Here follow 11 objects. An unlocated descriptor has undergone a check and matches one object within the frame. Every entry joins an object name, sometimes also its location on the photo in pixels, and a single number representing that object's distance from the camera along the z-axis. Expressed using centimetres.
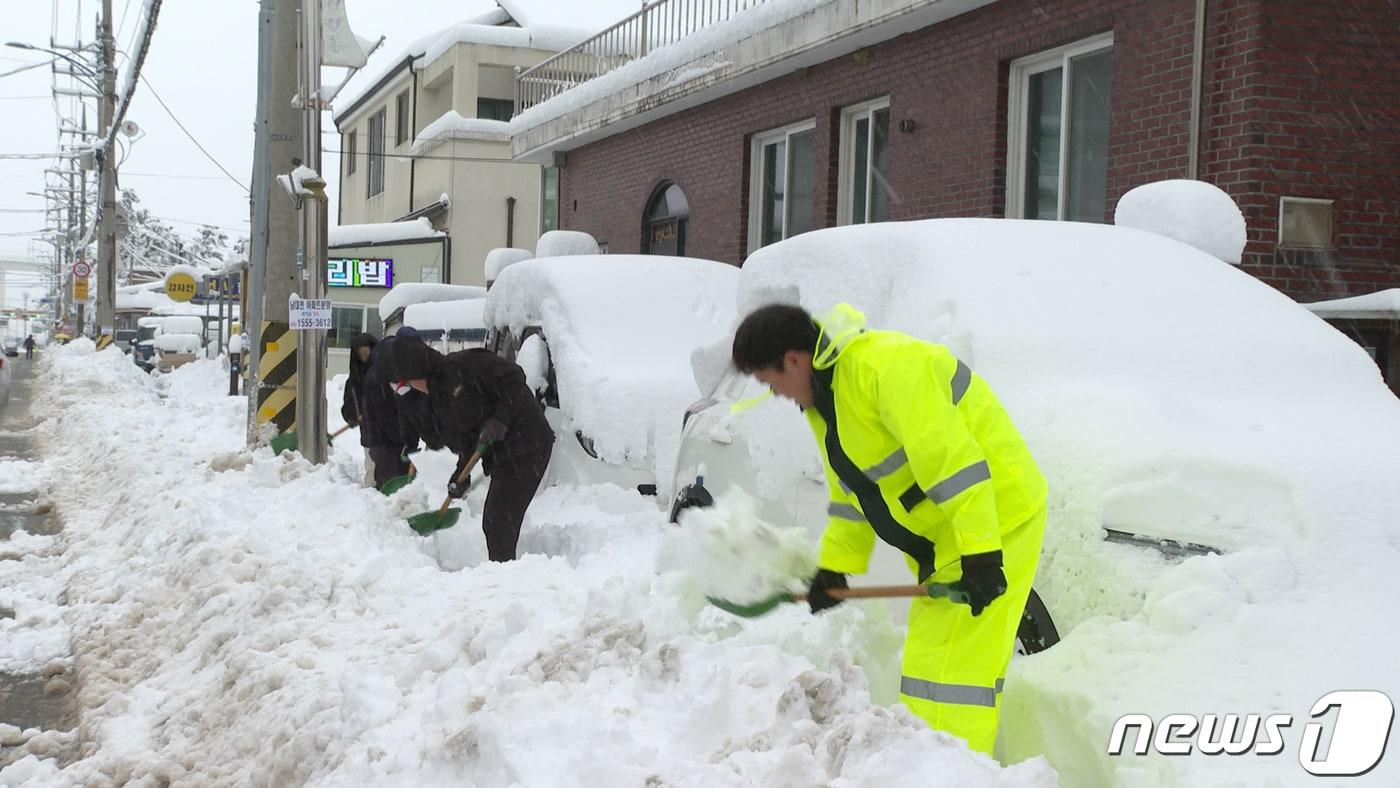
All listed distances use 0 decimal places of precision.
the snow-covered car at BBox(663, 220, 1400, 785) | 304
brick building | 795
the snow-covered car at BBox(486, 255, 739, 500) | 741
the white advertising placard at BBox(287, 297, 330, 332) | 998
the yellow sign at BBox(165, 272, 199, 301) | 2638
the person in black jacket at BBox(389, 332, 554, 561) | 721
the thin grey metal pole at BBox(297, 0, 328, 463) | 1002
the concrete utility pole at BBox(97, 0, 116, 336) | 3328
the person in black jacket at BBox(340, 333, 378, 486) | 937
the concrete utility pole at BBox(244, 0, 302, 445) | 1073
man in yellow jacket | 301
